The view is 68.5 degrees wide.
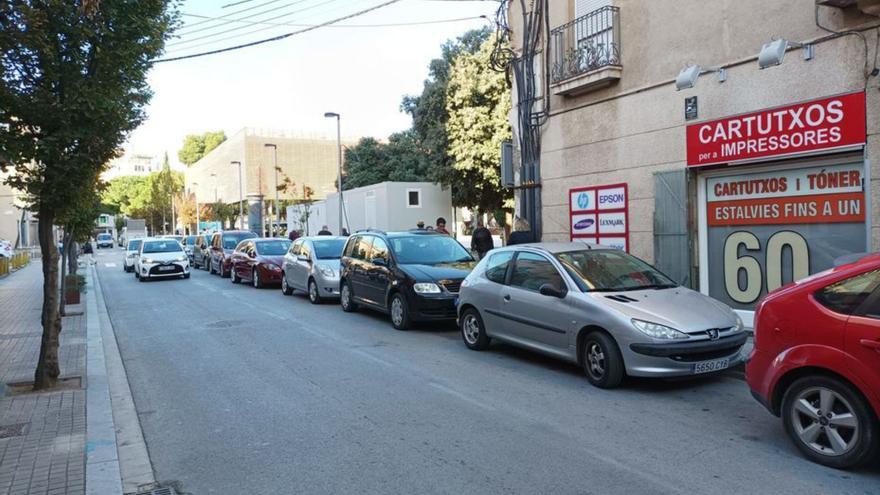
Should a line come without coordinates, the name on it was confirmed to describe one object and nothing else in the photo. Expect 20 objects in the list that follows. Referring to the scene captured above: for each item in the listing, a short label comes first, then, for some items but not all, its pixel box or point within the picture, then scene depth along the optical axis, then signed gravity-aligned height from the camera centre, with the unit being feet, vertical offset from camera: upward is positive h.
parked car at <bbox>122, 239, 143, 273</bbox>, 93.24 -3.48
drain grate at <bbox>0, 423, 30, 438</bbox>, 18.01 -5.46
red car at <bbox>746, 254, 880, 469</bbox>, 13.76 -3.35
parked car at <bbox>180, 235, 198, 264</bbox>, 118.42 -1.83
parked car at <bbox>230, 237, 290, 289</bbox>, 61.62 -2.99
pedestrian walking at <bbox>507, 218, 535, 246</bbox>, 40.05 -0.94
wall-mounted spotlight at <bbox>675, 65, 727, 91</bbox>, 33.94 +7.42
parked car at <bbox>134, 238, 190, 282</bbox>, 73.15 -3.35
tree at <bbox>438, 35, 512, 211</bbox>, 91.30 +15.22
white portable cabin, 111.14 +3.58
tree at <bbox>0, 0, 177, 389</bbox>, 21.26 +4.93
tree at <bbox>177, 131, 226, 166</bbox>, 375.23 +49.98
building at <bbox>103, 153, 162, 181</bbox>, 473.92 +54.58
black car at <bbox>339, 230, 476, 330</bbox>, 34.37 -2.74
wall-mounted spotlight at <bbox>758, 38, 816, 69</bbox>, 29.04 +7.38
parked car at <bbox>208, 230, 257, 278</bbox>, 76.48 -2.12
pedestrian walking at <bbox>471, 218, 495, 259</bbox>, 45.62 -1.19
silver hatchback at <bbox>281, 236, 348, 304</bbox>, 47.81 -3.03
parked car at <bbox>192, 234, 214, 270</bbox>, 90.26 -2.89
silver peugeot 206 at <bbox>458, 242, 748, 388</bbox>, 20.98 -3.41
